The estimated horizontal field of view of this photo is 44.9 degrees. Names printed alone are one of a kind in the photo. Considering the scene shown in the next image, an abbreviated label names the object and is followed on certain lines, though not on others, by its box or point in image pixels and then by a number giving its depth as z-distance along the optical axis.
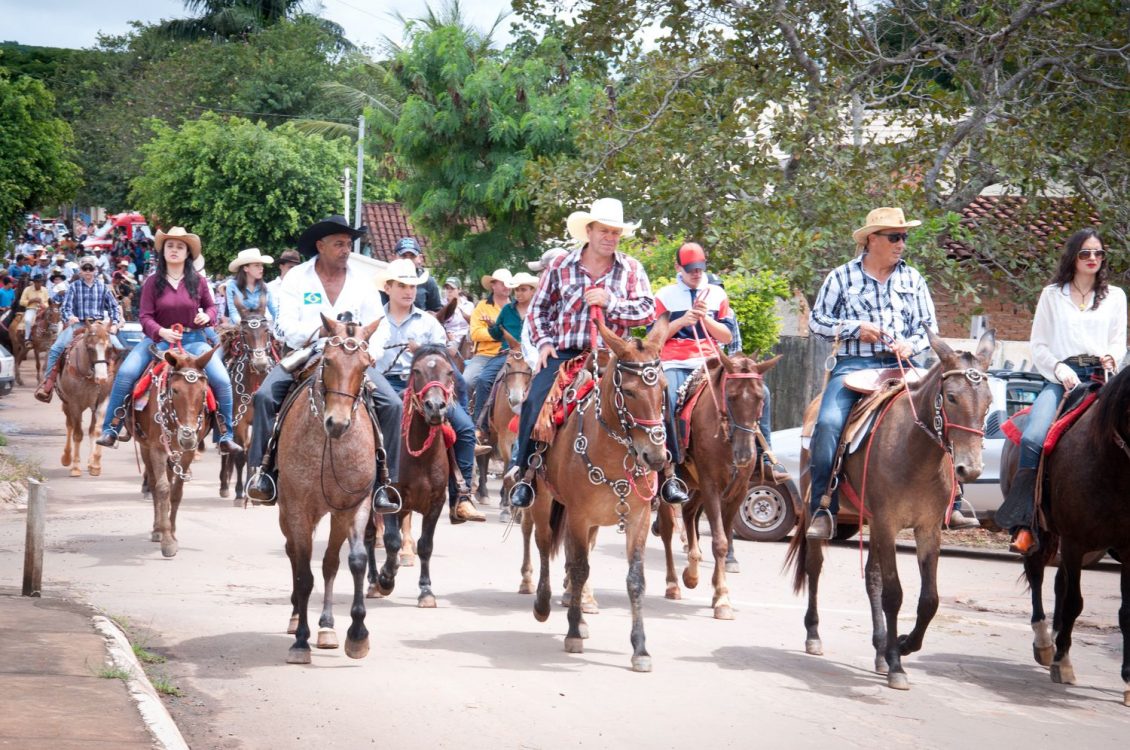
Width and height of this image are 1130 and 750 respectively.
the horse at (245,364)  17.03
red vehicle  50.41
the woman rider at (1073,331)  9.90
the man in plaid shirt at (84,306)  20.80
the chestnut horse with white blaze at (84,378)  19.78
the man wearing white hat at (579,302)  9.96
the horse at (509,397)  16.19
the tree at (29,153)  31.95
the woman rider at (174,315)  13.98
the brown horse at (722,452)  11.34
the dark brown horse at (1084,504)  8.97
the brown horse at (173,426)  13.24
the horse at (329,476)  8.73
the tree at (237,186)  42.84
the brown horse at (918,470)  8.65
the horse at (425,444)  11.24
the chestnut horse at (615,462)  8.69
